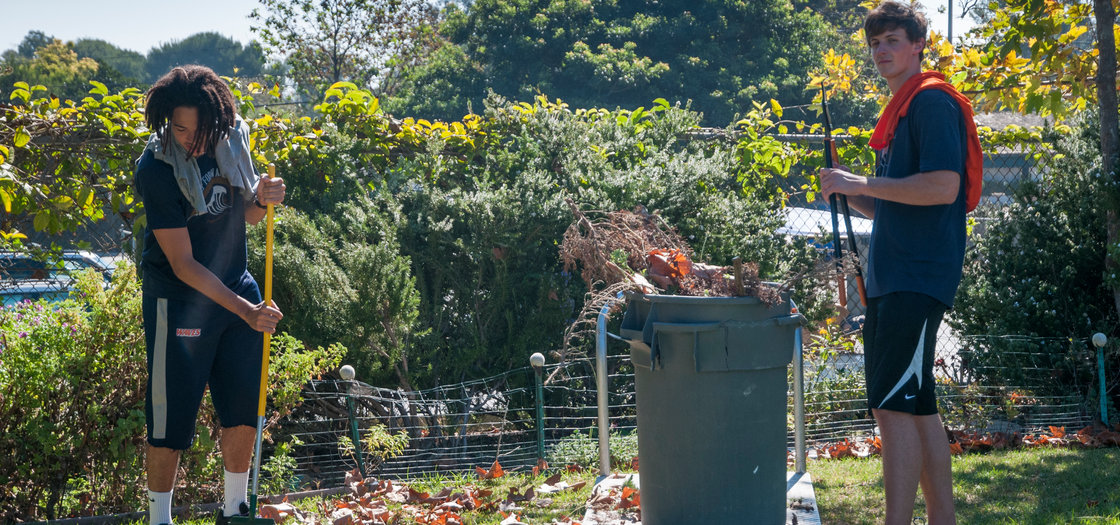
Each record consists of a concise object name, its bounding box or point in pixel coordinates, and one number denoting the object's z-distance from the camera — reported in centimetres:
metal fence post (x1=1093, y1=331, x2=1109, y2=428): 534
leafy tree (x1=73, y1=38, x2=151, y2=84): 6875
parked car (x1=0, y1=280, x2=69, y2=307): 589
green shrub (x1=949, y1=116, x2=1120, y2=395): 610
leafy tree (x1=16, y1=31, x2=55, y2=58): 6225
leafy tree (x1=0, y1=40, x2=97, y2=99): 3409
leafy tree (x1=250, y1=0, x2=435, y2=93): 2128
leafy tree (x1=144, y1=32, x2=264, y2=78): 7925
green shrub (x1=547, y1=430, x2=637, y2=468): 506
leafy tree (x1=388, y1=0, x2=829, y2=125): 2684
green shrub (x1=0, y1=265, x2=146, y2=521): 409
